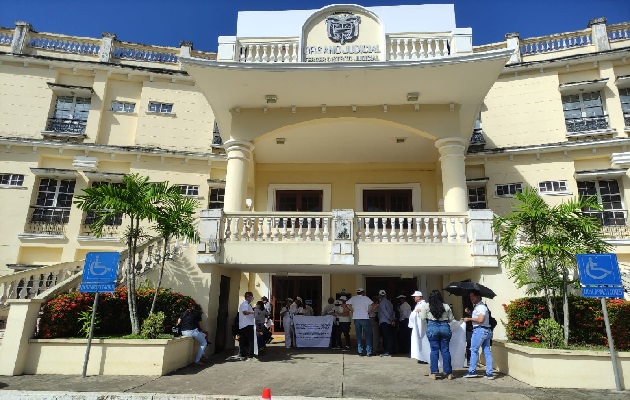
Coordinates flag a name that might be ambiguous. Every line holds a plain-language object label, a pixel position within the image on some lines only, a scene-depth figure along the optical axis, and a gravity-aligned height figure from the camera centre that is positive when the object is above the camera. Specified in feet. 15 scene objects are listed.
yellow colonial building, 33.22 +17.38
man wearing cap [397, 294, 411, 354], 35.40 -2.82
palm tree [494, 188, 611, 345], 25.20 +4.27
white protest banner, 37.14 -2.76
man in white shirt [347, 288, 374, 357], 32.01 -1.12
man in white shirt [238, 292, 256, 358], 29.81 -2.10
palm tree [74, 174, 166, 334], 27.43 +6.15
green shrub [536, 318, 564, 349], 23.53 -1.55
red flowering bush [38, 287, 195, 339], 25.82 -1.00
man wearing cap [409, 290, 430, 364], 27.14 -2.46
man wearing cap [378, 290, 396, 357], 32.91 -1.45
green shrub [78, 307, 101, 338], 26.11 -1.75
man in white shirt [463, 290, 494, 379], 23.93 -1.95
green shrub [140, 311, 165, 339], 26.05 -1.90
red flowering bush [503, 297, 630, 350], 24.76 -0.79
